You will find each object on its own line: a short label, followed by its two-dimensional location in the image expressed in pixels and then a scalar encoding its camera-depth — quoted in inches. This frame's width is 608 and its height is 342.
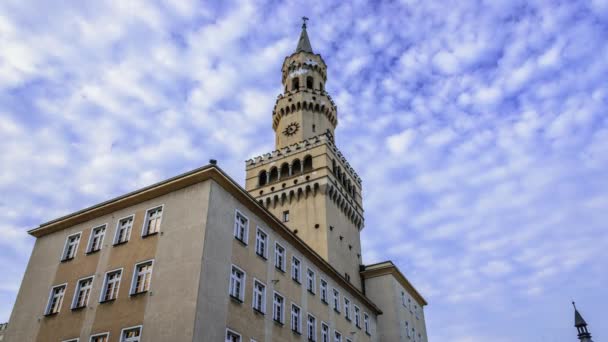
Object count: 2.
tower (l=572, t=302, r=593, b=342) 3385.8
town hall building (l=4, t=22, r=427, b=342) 1064.8
